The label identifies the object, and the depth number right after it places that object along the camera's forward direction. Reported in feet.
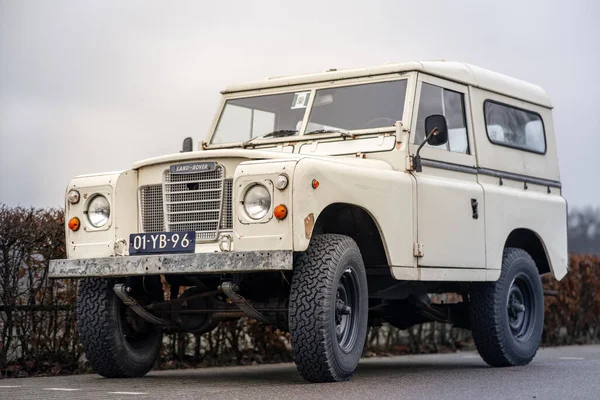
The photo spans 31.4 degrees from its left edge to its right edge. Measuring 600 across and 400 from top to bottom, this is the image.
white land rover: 25.11
